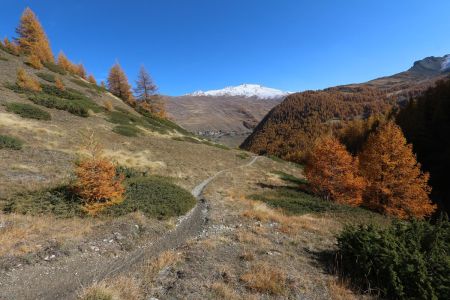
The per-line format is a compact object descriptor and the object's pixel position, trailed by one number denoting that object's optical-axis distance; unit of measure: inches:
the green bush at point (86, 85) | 2269.2
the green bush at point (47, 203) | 514.0
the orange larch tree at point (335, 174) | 1143.0
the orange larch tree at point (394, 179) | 1124.5
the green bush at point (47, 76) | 1911.9
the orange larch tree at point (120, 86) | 2765.7
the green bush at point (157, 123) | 2062.7
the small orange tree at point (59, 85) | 1819.4
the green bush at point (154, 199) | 623.5
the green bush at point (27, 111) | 1221.3
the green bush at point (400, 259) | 290.4
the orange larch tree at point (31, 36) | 2345.0
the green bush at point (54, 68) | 2200.8
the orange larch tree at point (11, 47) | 2094.0
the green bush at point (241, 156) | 2087.6
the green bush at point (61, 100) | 1487.5
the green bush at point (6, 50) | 2066.2
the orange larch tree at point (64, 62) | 2976.4
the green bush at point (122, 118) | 1736.0
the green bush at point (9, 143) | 888.2
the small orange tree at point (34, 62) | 2001.7
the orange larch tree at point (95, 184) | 569.0
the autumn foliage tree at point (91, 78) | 3246.1
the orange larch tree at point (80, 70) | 3139.3
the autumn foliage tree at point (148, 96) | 2662.2
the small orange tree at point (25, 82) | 1560.0
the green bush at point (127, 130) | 1561.3
